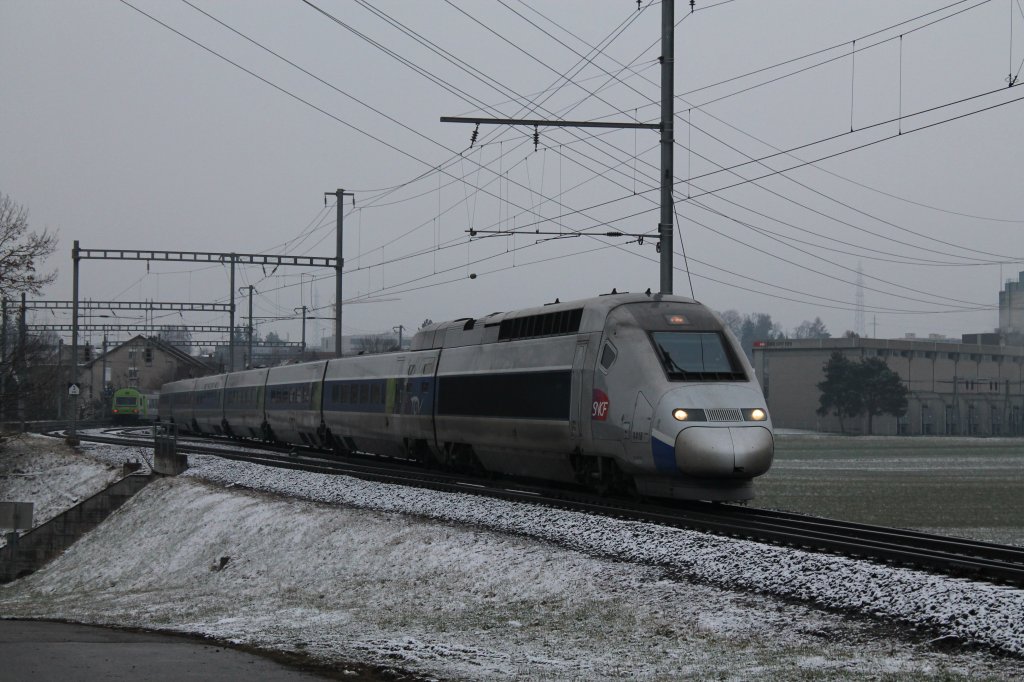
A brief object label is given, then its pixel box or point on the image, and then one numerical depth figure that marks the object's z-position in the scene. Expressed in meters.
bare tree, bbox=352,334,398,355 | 181.26
